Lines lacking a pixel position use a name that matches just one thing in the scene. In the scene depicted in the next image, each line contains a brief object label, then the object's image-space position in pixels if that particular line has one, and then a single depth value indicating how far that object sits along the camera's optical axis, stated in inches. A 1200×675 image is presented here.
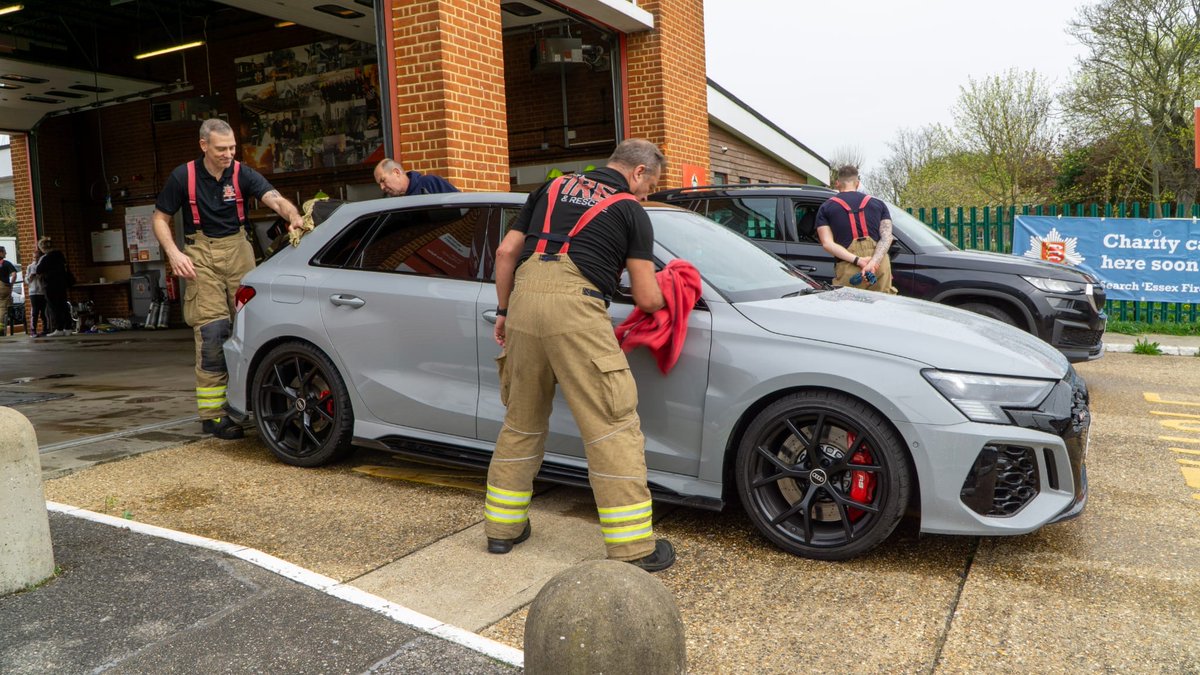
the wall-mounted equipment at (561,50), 526.3
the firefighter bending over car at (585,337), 144.3
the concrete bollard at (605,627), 88.4
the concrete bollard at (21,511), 136.0
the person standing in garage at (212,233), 233.1
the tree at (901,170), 1668.3
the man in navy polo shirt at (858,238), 290.7
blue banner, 489.7
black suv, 296.4
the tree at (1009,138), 1188.5
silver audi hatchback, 144.0
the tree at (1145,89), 976.9
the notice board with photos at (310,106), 609.0
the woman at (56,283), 694.5
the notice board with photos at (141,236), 737.0
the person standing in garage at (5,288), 756.0
